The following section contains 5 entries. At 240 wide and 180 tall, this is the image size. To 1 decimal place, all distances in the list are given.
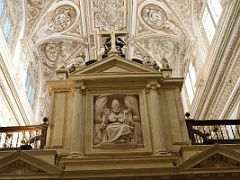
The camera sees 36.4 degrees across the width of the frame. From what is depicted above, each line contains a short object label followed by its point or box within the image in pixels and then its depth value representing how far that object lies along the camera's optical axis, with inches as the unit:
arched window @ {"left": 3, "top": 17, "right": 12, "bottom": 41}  656.1
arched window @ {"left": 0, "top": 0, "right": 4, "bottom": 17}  637.4
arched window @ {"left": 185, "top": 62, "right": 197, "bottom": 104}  772.0
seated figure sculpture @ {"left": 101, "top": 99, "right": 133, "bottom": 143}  322.0
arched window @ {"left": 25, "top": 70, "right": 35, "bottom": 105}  781.4
